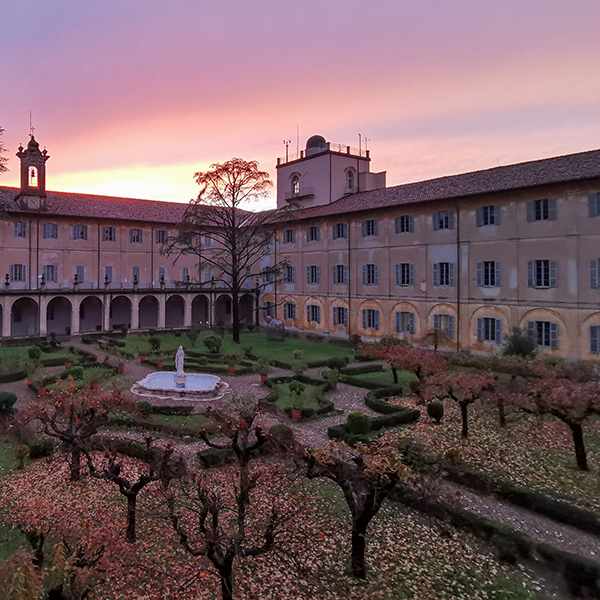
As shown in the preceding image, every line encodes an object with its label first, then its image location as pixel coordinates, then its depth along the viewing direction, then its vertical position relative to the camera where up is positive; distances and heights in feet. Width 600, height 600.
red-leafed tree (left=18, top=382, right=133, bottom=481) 37.70 -9.23
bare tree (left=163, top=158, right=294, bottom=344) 105.91 +23.84
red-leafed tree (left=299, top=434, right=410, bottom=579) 27.32 -10.43
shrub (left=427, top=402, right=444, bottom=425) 52.95 -11.74
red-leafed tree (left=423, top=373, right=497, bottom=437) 48.75 -8.66
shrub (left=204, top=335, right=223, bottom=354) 95.61 -7.73
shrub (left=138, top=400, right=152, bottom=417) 54.24 -11.64
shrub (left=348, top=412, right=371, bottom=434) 49.21 -12.15
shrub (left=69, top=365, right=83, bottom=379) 68.18 -9.58
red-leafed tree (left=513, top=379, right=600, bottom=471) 39.83 -8.35
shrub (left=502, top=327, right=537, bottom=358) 75.31 -6.20
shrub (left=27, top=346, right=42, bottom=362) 82.29 -8.29
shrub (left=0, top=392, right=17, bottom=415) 53.01 -10.75
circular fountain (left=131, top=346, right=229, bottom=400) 65.41 -11.61
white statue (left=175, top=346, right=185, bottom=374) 68.80 -7.98
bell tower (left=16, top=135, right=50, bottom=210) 120.67 +32.47
